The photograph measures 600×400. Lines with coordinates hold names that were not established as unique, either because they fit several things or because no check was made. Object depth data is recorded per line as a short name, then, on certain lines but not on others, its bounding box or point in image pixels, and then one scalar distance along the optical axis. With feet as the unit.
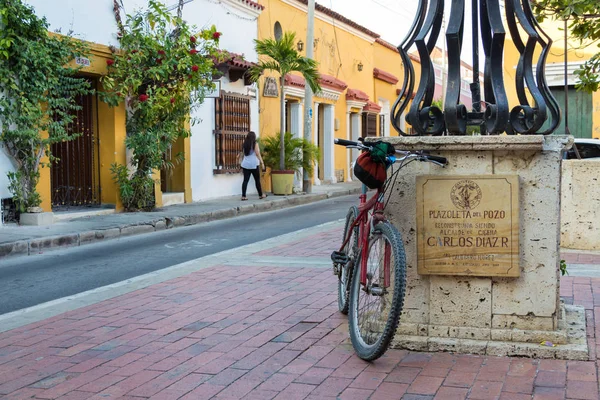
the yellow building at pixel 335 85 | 71.77
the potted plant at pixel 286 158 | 63.72
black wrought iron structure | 15.40
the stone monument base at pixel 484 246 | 14.56
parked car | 43.83
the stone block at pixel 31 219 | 39.40
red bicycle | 13.37
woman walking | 57.68
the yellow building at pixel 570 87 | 59.72
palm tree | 61.77
